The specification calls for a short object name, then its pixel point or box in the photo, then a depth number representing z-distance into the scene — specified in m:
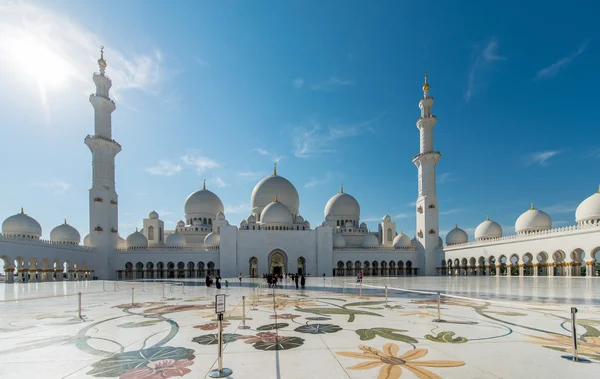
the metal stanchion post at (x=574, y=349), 4.12
